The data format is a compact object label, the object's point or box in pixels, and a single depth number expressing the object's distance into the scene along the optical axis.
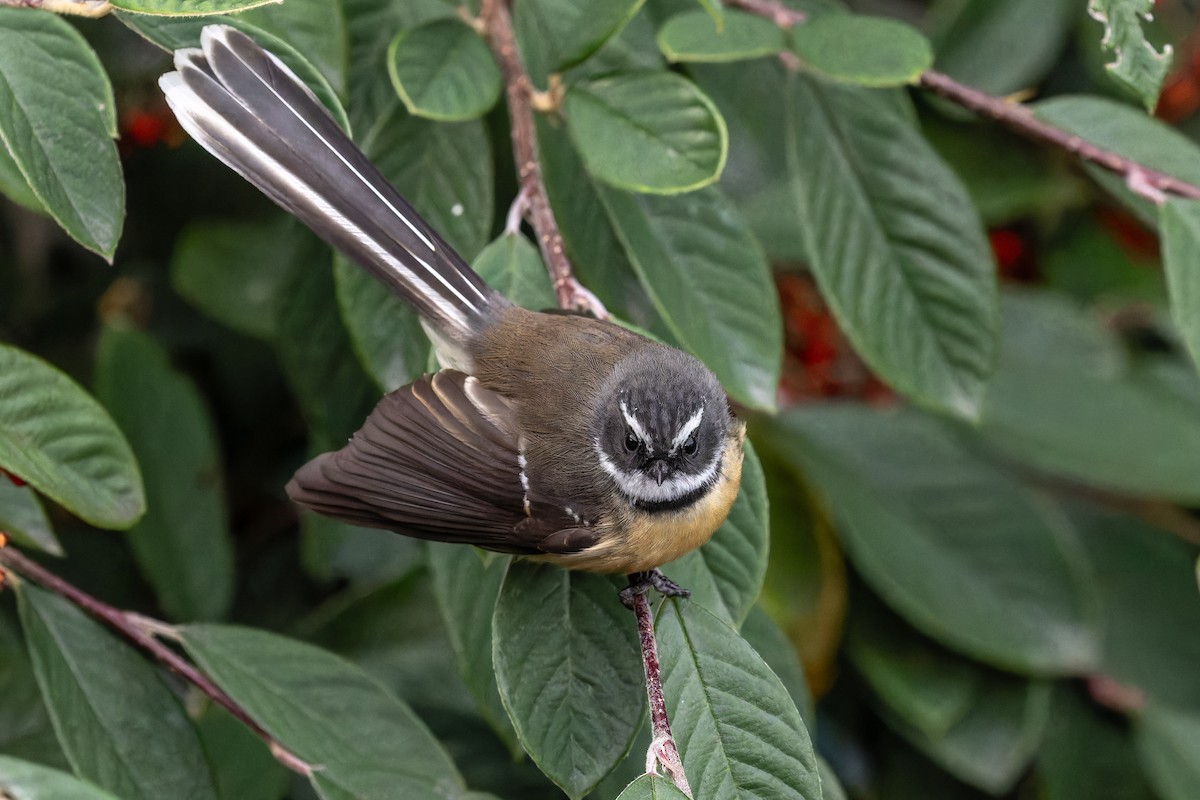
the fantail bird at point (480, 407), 3.97
